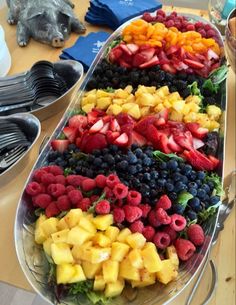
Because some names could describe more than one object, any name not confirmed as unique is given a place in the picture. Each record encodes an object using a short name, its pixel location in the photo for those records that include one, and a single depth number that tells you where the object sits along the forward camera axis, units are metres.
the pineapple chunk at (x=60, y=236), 0.57
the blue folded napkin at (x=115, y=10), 1.15
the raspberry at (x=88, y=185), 0.64
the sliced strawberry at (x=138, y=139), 0.73
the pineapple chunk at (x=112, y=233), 0.58
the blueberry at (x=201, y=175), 0.66
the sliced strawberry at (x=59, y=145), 0.75
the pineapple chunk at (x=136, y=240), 0.57
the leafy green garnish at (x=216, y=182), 0.65
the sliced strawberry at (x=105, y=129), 0.74
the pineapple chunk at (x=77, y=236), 0.56
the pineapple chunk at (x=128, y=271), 0.54
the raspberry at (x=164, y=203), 0.61
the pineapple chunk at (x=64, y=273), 0.54
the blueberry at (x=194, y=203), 0.62
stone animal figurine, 1.11
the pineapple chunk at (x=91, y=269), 0.55
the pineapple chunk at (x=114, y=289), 0.54
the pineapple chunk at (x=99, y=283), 0.55
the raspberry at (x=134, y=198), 0.60
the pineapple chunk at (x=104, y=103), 0.83
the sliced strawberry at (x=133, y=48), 0.94
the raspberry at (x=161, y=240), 0.59
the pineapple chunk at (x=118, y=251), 0.55
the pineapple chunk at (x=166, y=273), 0.56
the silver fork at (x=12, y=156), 0.76
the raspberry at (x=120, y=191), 0.60
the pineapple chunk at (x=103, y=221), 0.58
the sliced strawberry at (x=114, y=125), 0.75
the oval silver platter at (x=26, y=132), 0.75
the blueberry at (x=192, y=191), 0.63
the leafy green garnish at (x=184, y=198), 0.62
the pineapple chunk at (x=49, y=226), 0.60
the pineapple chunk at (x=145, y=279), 0.55
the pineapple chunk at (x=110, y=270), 0.54
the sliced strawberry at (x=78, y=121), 0.78
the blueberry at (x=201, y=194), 0.64
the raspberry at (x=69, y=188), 0.64
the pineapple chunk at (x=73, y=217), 0.59
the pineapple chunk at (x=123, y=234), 0.58
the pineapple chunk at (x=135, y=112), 0.79
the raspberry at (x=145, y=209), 0.61
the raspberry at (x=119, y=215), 0.59
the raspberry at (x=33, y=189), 0.65
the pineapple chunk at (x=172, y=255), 0.58
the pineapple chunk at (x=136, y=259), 0.54
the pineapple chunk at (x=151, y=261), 0.55
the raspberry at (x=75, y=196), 0.62
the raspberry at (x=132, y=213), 0.59
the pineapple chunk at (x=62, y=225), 0.59
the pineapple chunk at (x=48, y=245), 0.58
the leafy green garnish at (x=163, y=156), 0.69
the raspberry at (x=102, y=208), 0.59
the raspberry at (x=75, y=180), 0.65
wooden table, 0.62
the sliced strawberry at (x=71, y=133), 0.77
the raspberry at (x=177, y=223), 0.60
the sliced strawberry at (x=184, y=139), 0.72
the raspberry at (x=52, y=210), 0.63
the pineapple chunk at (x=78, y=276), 0.55
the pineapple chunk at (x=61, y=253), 0.56
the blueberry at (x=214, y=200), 0.63
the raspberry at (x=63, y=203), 0.62
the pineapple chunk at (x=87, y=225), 0.57
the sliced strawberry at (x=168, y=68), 0.91
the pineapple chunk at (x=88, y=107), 0.83
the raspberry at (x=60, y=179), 0.66
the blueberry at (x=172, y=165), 0.66
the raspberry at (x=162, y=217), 0.60
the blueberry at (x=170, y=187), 0.63
